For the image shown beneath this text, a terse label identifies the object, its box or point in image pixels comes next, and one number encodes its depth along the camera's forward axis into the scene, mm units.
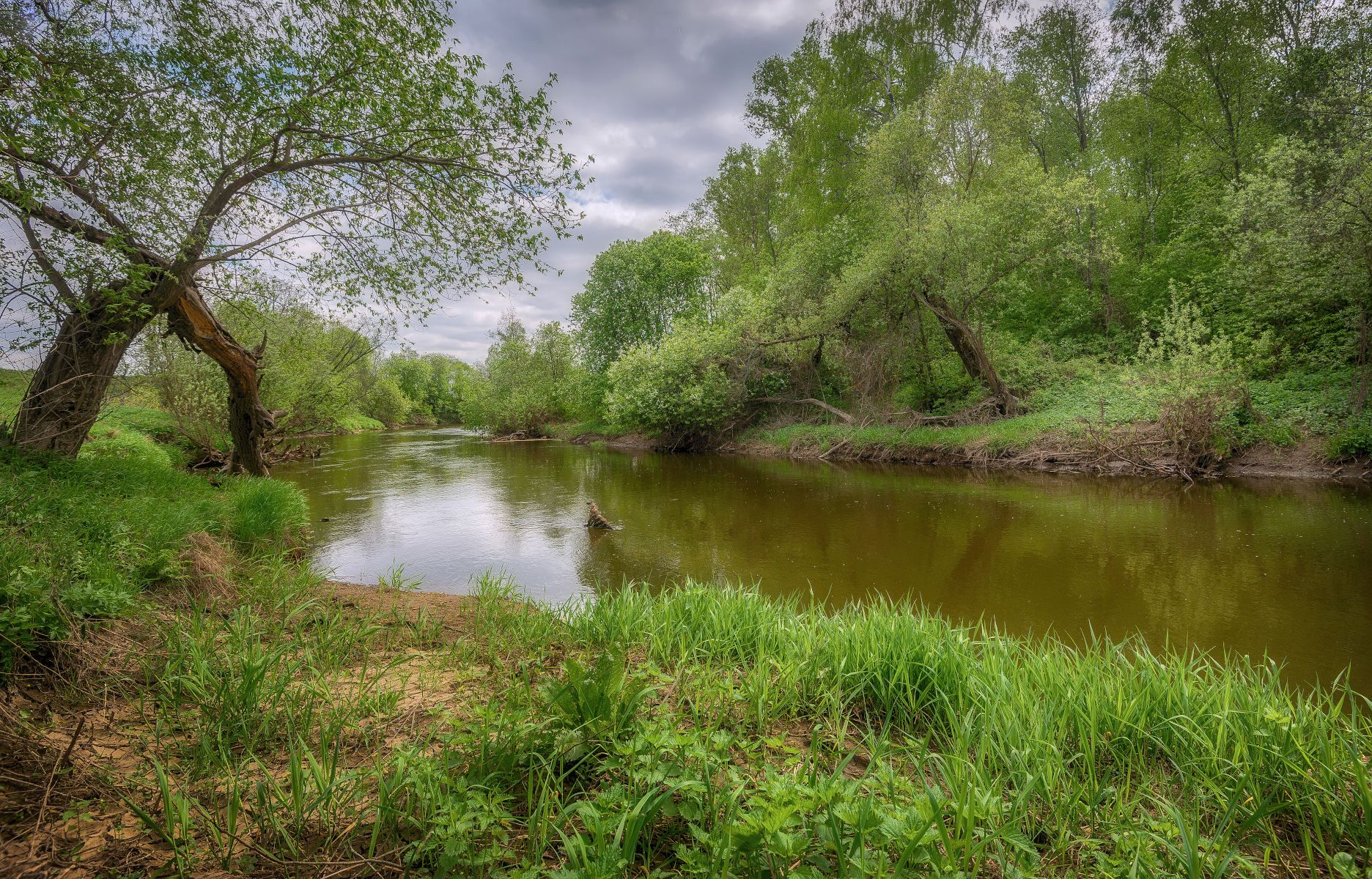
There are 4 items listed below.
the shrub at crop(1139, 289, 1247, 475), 11070
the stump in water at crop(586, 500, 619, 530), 9719
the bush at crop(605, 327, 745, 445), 21984
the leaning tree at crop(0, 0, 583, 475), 4742
